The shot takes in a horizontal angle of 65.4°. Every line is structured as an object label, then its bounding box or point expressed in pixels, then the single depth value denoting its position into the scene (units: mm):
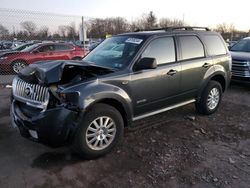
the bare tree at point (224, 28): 36643
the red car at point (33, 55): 8895
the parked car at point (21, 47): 10260
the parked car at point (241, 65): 6105
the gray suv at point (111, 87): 2594
